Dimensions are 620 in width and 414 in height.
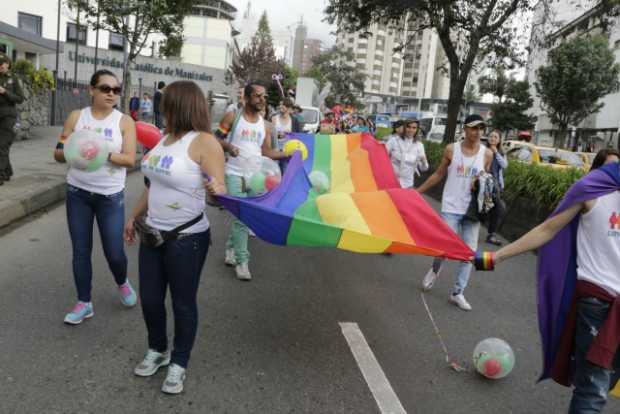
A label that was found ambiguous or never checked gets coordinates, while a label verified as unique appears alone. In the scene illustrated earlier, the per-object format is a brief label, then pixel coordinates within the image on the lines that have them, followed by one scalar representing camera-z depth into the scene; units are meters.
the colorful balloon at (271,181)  4.58
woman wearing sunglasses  4.11
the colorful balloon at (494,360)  3.93
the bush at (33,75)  15.52
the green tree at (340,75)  88.81
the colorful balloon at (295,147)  6.76
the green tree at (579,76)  33.94
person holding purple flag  2.79
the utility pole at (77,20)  19.83
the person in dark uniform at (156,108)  17.23
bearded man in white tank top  5.66
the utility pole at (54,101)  21.03
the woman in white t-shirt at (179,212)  3.25
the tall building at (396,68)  146.25
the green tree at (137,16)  18.97
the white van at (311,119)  23.05
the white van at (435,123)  43.38
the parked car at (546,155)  15.54
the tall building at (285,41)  190.51
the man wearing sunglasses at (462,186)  5.67
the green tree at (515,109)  52.69
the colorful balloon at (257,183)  4.73
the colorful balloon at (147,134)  4.55
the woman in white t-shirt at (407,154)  8.48
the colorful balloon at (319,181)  5.05
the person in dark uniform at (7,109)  8.31
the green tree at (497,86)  53.33
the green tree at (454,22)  18.70
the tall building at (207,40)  80.56
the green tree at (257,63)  67.50
